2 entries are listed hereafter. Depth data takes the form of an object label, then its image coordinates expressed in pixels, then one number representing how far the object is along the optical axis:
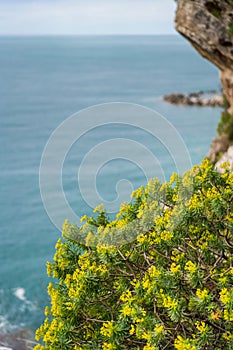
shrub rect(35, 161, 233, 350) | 6.83
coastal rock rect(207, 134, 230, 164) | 24.36
